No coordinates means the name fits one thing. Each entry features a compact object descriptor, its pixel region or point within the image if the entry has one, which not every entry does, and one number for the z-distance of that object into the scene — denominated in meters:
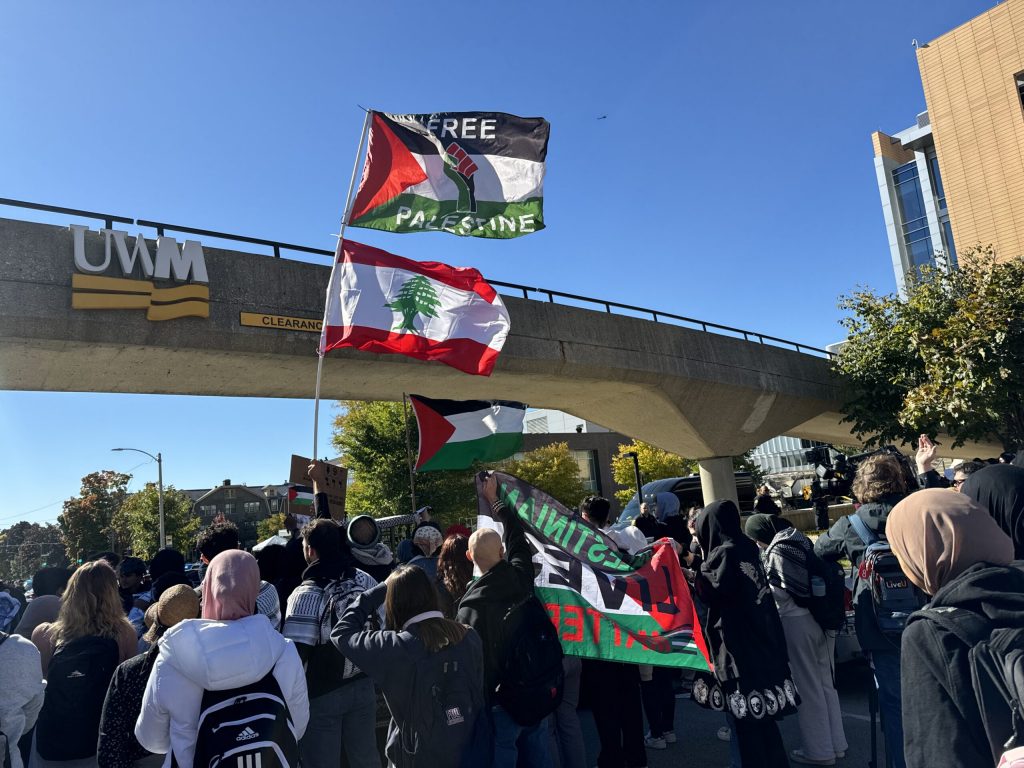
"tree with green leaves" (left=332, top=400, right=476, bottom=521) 30.66
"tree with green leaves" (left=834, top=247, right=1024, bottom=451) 17.67
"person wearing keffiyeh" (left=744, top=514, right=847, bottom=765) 5.11
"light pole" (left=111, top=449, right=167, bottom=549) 41.34
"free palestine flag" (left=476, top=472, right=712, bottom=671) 4.52
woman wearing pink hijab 2.90
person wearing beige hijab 1.82
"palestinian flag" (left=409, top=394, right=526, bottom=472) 10.20
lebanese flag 9.26
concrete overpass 9.77
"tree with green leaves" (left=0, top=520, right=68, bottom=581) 63.87
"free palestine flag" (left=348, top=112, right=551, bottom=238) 9.56
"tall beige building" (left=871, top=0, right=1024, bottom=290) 31.61
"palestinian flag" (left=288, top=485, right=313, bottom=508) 8.61
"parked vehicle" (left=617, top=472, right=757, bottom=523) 24.06
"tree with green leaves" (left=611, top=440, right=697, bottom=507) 45.22
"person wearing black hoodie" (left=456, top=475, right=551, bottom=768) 3.94
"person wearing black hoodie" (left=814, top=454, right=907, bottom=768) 4.07
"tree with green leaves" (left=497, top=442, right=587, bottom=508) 44.66
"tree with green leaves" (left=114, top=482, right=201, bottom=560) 52.22
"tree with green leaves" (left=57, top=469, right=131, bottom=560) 56.56
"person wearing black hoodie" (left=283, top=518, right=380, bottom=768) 4.19
